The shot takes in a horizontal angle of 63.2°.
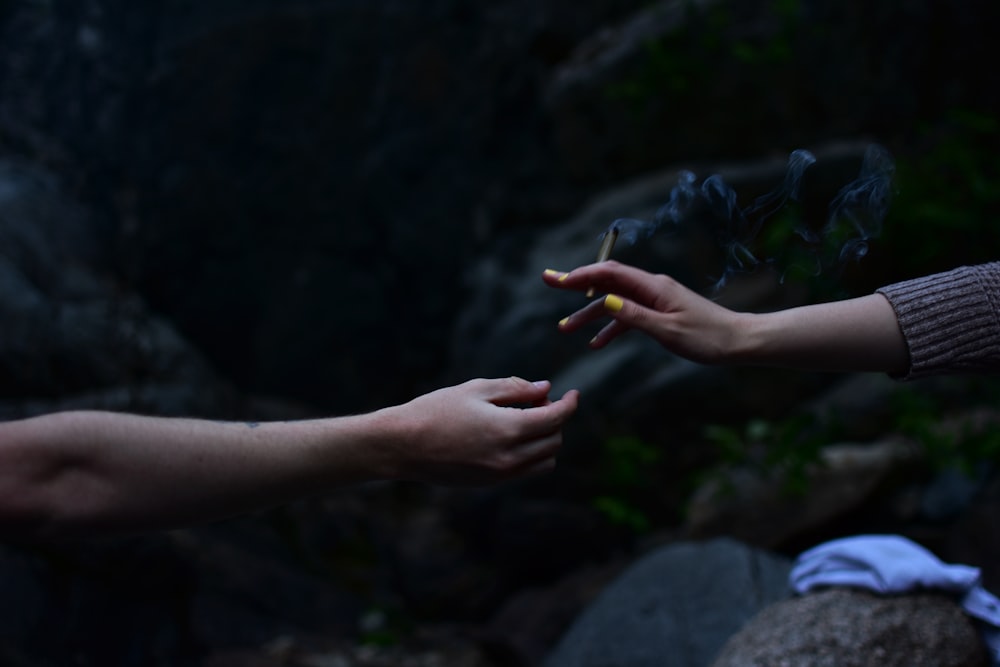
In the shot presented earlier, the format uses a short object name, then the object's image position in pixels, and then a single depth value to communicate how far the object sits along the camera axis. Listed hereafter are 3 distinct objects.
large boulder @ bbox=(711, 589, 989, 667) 2.36
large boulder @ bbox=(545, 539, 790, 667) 3.29
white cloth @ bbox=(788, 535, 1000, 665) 2.56
